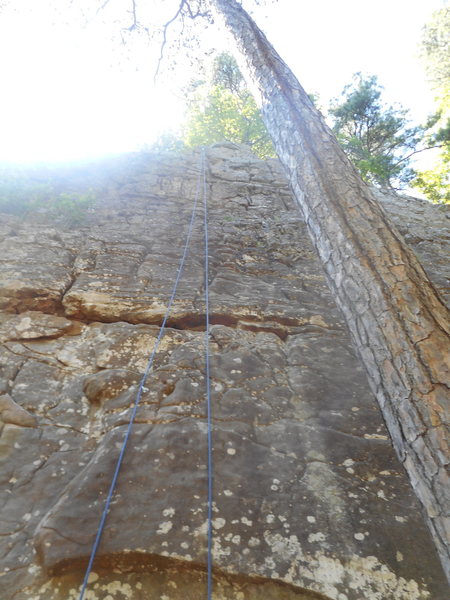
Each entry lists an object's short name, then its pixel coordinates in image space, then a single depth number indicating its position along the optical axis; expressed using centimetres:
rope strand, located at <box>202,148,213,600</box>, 189
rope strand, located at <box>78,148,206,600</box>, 190
